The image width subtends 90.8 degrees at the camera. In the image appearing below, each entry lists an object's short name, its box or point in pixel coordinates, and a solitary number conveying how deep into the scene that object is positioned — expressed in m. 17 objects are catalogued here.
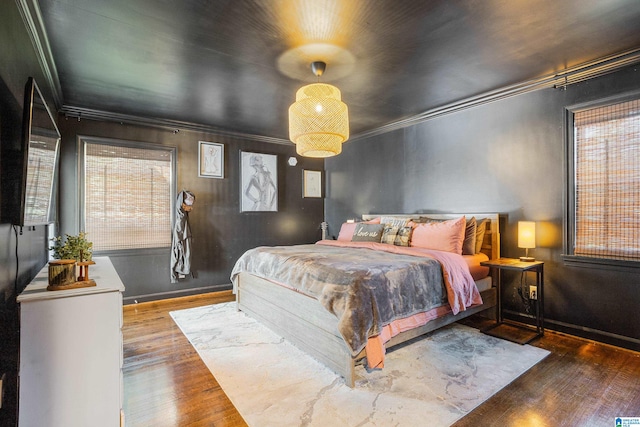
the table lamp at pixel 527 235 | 3.22
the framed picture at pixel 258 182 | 5.34
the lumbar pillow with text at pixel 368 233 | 4.22
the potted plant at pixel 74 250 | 2.04
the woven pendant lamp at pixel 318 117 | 2.75
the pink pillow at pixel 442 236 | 3.48
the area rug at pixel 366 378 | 1.93
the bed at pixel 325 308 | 2.30
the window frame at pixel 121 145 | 4.05
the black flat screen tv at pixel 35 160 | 1.67
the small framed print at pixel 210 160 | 4.93
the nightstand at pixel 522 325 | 3.06
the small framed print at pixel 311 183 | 6.05
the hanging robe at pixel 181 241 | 4.56
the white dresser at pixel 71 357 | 1.52
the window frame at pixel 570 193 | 3.08
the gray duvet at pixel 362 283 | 2.25
